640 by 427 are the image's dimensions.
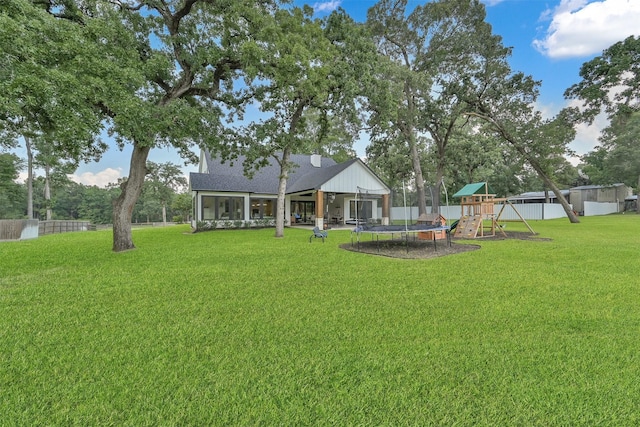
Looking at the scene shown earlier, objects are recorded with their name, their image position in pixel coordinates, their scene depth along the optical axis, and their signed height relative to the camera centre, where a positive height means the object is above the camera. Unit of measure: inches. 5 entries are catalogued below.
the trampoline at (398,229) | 350.3 -21.9
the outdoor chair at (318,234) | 434.1 -33.5
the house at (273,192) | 719.7 +56.9
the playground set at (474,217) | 470.0 -10.0
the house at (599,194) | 1384.5 +80.7
